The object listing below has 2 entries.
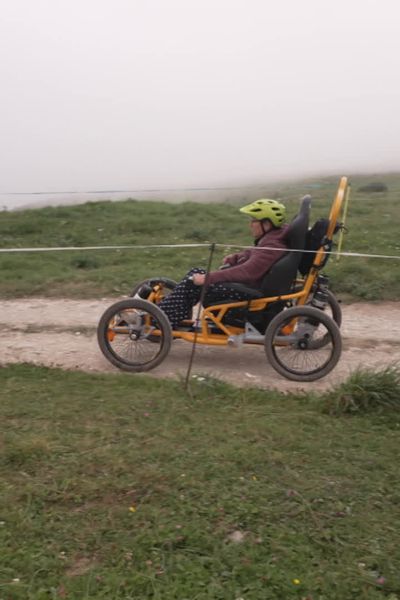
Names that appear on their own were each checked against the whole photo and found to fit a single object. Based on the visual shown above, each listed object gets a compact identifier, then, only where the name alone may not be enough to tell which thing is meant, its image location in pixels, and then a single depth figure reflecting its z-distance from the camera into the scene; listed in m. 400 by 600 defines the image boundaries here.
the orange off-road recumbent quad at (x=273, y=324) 5.00
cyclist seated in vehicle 5.09
